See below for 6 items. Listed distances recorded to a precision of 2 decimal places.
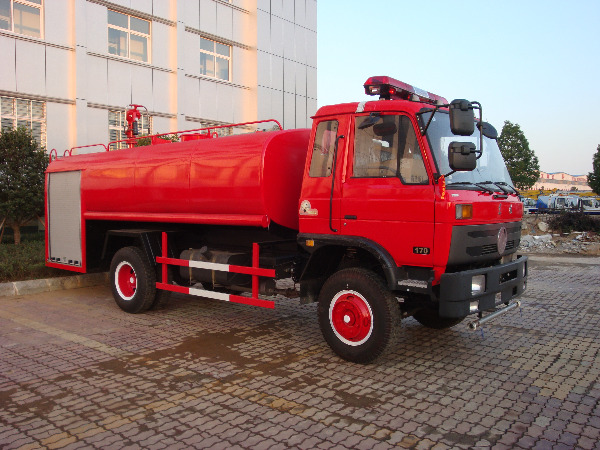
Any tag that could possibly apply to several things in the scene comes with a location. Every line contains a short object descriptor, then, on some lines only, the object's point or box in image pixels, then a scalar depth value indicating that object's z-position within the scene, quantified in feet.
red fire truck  16.10
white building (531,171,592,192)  426.10
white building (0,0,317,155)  51.93
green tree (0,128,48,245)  38.32
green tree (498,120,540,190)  152.35
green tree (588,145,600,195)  160.55
